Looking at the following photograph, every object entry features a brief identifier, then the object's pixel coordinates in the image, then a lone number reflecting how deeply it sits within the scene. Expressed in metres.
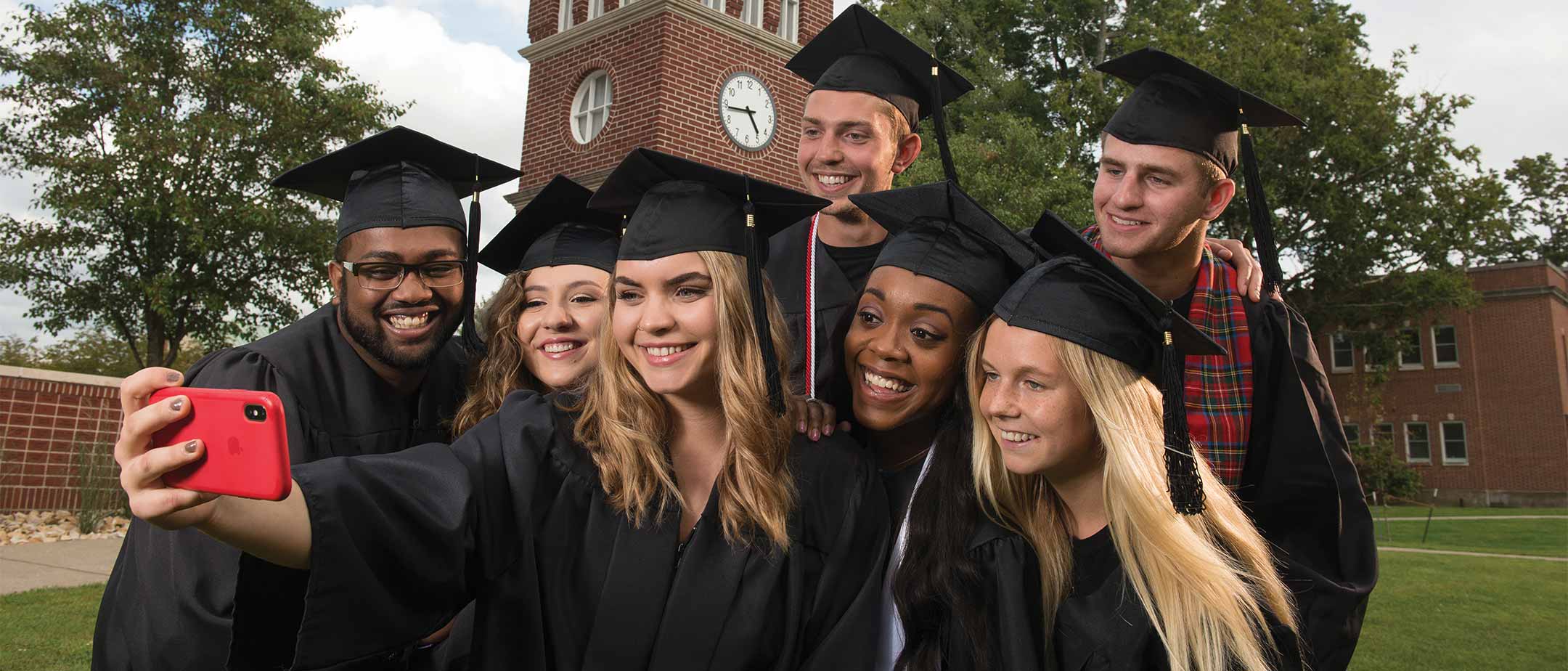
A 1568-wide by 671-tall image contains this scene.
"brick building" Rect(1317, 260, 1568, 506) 33.62
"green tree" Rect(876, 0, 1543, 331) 23.19
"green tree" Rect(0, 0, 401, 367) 13.59
